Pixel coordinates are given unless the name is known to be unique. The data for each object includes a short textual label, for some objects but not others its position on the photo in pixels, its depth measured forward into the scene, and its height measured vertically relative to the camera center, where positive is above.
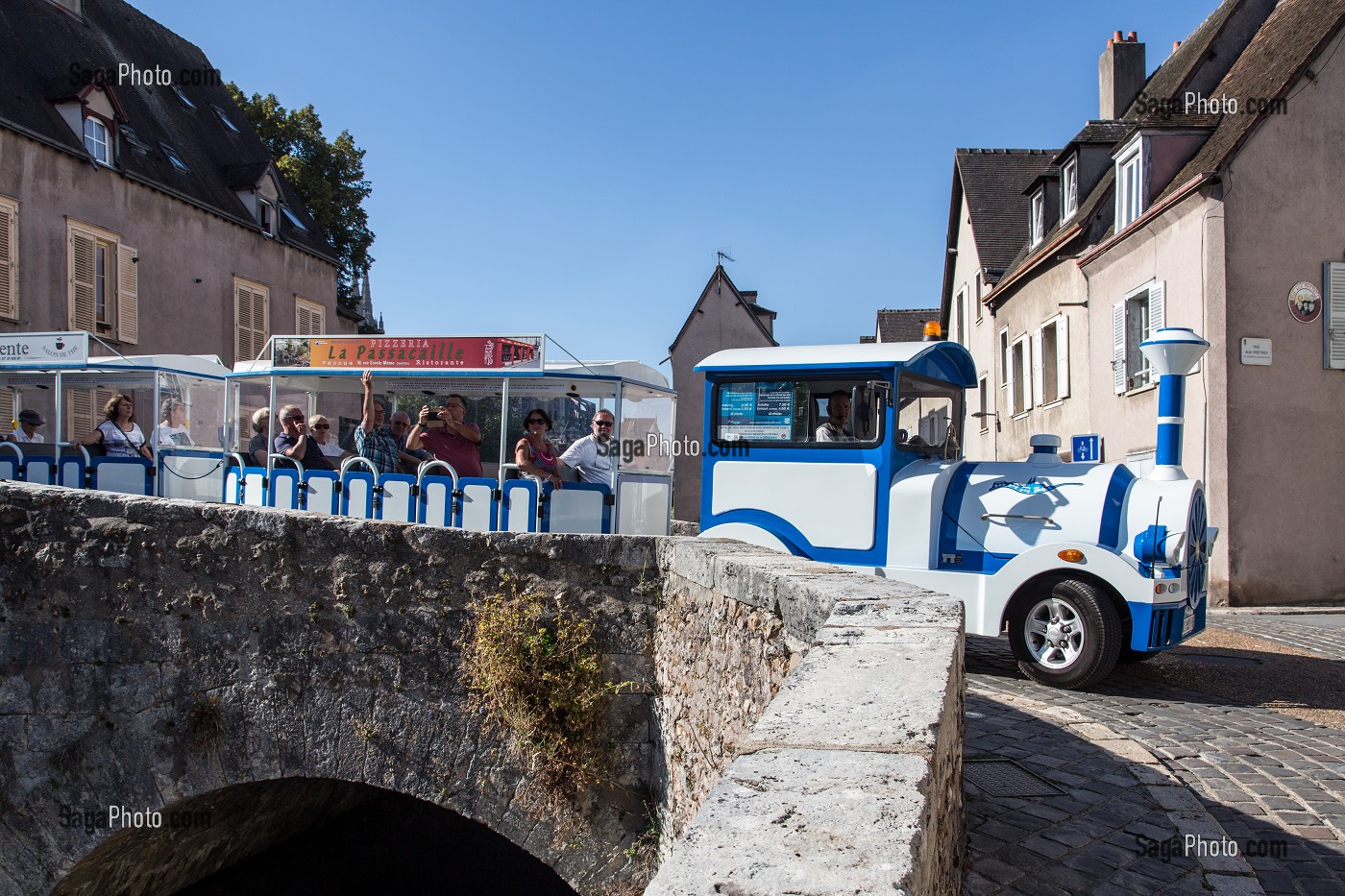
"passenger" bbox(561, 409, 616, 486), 9.63 -0.01
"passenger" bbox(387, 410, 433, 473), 10.73 +0.24
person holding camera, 9.88 +0.10
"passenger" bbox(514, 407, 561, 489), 9.39 +0.00
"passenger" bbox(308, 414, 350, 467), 10.99 +0.11
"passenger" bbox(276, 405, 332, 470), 10.57 +0.09
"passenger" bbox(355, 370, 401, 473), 9.95 +0.09
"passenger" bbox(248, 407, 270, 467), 11.16 +0.10
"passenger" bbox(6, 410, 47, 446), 13.66 +0.28
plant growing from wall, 6.18 -1.33
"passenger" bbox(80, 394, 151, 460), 12.37 +0.20
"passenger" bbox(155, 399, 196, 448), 12.96 +0.29
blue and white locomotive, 6.98 -0.35
